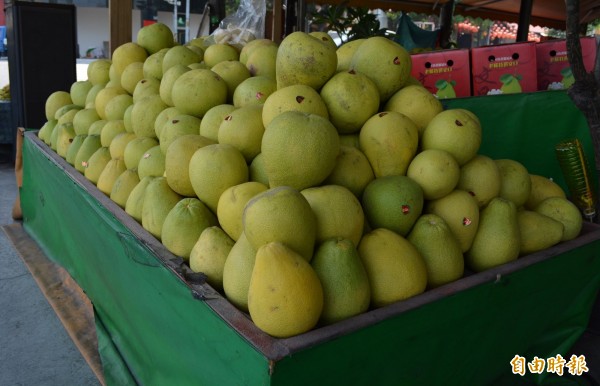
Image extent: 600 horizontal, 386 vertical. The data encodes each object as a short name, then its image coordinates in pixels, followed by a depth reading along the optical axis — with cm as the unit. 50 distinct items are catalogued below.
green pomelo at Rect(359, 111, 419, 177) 150
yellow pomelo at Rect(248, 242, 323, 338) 103
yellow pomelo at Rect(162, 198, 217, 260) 144
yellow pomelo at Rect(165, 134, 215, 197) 159
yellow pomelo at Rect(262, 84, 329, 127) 150
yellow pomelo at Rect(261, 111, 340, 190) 130
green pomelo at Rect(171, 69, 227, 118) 190
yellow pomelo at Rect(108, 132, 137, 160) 221
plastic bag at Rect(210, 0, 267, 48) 328
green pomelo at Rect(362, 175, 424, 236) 136
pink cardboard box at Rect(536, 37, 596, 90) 297
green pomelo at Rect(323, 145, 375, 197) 144
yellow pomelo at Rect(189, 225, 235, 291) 131
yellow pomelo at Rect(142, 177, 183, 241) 160
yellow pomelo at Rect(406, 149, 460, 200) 143
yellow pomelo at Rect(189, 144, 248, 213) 145
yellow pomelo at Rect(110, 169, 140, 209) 193
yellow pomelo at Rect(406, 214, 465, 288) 133
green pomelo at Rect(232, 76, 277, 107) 182
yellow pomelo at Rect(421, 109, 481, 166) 151
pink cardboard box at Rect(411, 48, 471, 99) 312
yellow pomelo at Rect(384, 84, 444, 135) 166
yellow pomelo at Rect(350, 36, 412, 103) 170
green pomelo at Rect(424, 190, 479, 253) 143
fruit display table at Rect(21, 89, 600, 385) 104
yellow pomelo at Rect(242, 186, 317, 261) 112
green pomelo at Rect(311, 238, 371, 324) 112
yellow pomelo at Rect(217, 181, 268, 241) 134
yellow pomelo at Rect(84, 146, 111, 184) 227
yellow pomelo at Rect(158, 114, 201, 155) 185
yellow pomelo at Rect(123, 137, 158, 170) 204
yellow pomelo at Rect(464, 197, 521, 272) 144
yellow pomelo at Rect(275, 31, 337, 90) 163
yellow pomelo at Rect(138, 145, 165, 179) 185
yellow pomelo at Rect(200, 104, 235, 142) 177
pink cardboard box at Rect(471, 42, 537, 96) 297
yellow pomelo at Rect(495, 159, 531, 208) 167
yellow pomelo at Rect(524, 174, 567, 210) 185
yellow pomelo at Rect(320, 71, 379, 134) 157
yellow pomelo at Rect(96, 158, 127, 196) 209
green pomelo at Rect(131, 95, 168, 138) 215
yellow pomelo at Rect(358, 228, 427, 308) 121
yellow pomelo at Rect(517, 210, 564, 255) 156
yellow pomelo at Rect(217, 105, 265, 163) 158
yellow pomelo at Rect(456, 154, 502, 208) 155
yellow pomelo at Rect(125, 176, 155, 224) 175
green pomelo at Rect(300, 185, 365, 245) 123
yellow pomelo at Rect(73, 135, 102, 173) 244
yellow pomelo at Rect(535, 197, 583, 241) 166
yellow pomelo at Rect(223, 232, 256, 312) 118
